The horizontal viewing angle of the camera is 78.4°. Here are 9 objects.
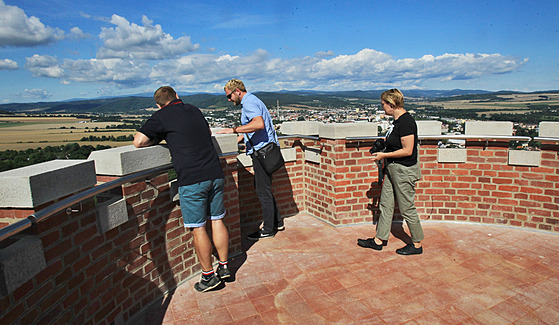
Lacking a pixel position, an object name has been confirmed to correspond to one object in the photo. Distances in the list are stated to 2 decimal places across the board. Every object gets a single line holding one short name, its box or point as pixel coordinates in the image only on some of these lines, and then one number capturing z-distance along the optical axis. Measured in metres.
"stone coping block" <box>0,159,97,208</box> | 1.79
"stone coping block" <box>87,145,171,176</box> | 2.61
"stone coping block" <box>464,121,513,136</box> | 4.62
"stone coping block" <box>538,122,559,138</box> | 4.30
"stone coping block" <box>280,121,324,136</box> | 5.33
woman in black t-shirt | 3.73
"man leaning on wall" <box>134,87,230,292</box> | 2.96
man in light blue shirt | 4.09
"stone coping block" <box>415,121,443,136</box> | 4.84
